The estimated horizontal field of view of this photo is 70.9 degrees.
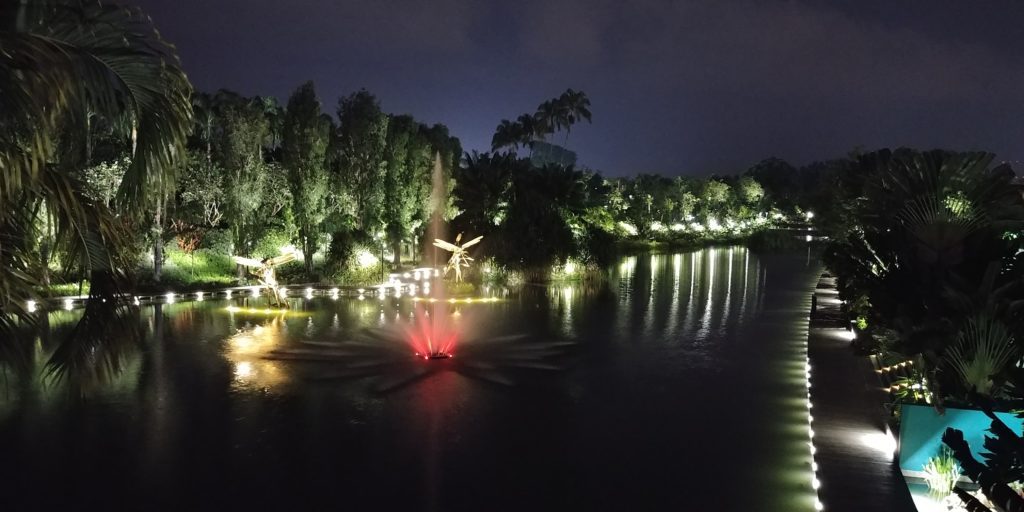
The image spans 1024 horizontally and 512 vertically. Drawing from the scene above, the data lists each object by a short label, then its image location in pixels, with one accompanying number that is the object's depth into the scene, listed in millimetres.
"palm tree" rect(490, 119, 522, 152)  56969
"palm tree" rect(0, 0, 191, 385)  3447
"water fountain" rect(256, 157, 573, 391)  12930
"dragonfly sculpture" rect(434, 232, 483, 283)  26594
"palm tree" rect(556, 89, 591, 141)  54844
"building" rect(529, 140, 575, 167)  108569
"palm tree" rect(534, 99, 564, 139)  55094
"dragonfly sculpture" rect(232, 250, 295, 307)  20984
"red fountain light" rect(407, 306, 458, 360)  14445
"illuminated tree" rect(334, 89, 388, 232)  29078
